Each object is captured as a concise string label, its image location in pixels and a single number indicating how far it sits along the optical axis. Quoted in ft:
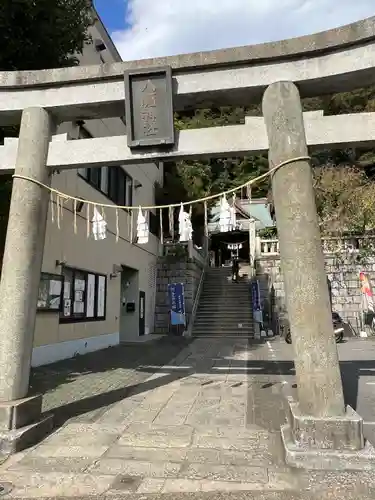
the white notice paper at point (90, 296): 43.50
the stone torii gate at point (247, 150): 14.88
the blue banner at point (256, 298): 61.24
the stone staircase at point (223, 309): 62.08
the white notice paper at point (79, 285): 40.70
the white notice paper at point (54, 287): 35.29
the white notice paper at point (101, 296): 46.34
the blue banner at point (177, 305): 61.98
